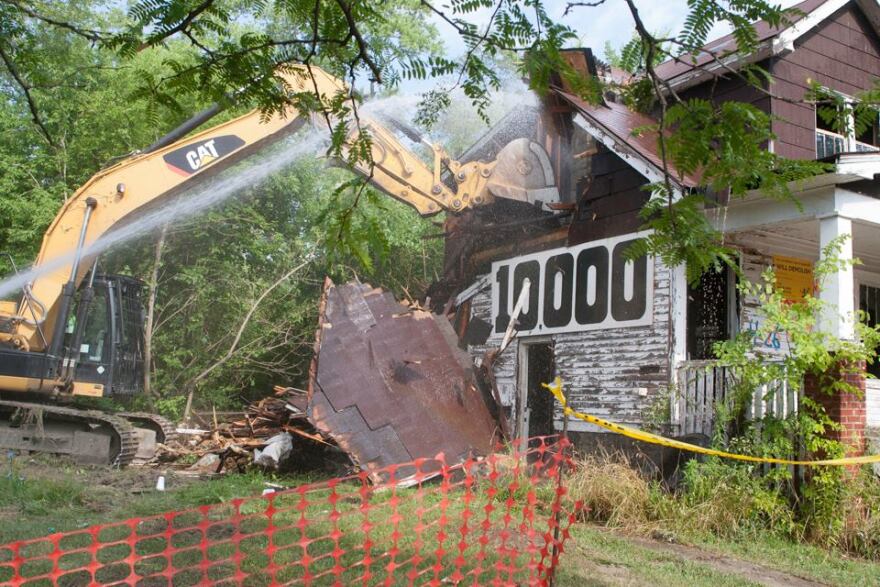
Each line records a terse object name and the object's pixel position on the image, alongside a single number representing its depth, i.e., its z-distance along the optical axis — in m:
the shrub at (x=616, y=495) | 7.86
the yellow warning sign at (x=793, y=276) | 10.86
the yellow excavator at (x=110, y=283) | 10.27
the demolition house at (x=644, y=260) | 9.07
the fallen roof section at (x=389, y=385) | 9.89
